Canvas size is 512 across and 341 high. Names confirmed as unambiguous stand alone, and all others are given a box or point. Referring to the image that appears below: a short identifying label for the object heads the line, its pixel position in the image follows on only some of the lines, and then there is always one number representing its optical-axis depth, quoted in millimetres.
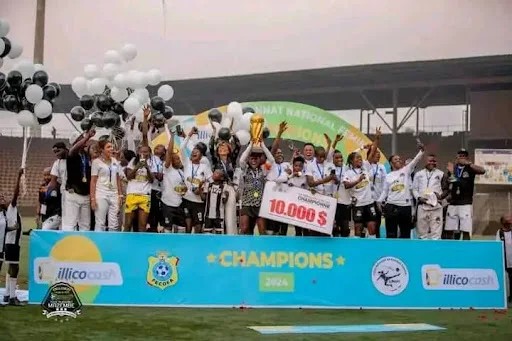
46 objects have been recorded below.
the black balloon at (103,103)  10156
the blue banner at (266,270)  6465
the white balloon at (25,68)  9625
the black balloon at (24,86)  9531
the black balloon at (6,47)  9257
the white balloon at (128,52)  11086
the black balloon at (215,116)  9406
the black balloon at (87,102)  10320
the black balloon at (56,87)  9940
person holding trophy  7498
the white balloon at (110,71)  10641
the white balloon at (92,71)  10719
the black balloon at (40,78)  9633
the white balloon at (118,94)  10273
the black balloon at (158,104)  10312
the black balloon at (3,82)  9388
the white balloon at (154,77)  10805
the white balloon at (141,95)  10117
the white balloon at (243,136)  9406
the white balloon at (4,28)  9172
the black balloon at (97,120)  9648
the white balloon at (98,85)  10391
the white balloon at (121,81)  10336
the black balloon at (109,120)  9680
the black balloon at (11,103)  9539
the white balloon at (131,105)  9703
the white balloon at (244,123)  9664
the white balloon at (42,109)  9422
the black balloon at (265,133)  9266
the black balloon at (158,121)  9055
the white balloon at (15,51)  9509
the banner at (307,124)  14250
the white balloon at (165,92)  11117
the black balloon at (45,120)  9641
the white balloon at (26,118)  9531
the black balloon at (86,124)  9742
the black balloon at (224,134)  8273
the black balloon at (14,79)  9383
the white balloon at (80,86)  10672
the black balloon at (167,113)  10490
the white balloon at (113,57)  10872
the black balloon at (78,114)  10148
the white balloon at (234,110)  9680
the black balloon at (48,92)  9672
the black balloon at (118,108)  10219
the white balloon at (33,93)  9331
